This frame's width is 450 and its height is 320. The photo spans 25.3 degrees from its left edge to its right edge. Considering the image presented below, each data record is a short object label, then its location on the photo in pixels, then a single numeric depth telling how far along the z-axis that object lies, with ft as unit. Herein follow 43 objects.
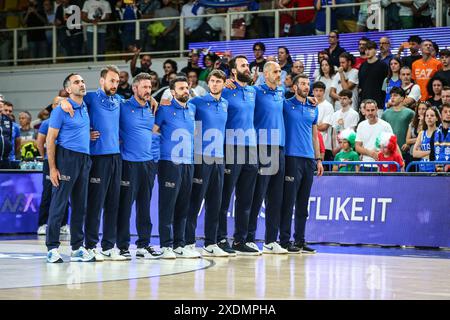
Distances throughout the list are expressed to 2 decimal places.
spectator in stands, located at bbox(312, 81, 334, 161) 61.31
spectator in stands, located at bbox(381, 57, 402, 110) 62.85
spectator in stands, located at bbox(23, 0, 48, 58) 90.12
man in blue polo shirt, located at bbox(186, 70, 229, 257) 45.24
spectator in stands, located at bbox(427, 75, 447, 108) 59.36
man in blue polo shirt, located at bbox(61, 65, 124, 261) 42.27
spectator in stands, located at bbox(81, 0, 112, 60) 86.17
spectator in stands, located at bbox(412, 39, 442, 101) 62.18
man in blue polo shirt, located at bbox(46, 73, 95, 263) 40.93
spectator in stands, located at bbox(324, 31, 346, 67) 67.82
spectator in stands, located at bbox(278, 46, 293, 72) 69.41
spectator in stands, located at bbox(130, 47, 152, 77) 75.46
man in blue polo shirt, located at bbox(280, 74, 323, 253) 48.42
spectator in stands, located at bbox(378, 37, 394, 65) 65.51
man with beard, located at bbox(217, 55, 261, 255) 46.24
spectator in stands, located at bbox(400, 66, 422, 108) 61.26
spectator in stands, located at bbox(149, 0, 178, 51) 82.12
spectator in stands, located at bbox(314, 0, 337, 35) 72.89
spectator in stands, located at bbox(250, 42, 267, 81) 69.31
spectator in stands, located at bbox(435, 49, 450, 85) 60.64
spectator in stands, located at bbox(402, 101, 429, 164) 56.75
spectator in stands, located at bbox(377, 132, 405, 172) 54.49
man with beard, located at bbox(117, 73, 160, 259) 43.47
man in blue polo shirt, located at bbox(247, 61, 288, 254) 47.26
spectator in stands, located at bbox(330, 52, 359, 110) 65.98
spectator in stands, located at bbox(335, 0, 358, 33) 72.18
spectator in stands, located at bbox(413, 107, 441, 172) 54.60
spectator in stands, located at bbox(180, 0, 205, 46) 80.84
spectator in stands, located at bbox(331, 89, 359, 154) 61.52
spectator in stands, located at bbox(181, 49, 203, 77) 73.72
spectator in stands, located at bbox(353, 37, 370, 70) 65.92
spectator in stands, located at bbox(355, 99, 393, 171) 56.65
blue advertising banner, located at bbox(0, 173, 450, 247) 51.06
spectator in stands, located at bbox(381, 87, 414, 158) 59.26
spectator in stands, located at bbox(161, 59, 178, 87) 74.38
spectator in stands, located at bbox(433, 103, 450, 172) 53.01
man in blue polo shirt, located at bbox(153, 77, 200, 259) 44.01
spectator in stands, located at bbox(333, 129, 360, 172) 57.62
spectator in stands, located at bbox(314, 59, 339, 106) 66.74
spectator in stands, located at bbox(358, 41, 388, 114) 64.08
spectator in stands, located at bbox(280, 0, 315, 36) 74.23
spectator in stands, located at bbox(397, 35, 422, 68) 64.23
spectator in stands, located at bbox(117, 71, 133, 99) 72.64
